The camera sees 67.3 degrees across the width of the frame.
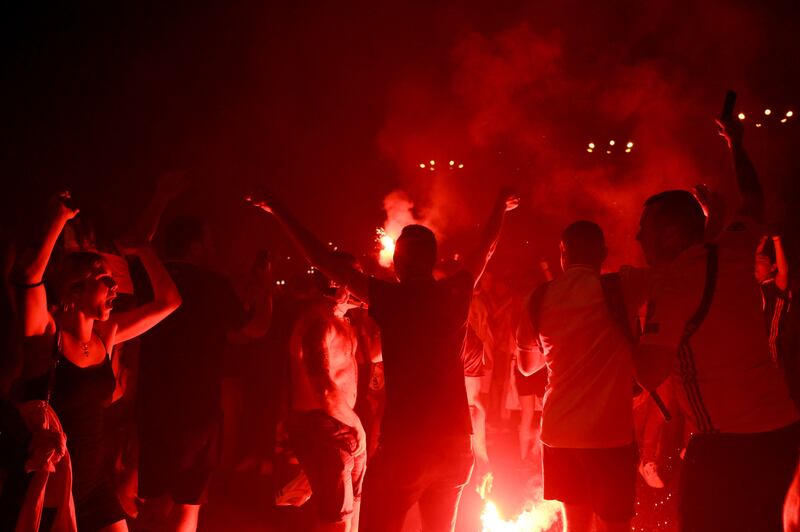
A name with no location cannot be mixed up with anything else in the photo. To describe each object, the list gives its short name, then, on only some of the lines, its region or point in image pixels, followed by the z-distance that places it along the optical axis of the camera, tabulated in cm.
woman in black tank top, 286
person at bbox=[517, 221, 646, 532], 326
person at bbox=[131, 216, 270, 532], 401
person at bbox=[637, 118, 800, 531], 272
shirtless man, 439
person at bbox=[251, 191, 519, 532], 316
